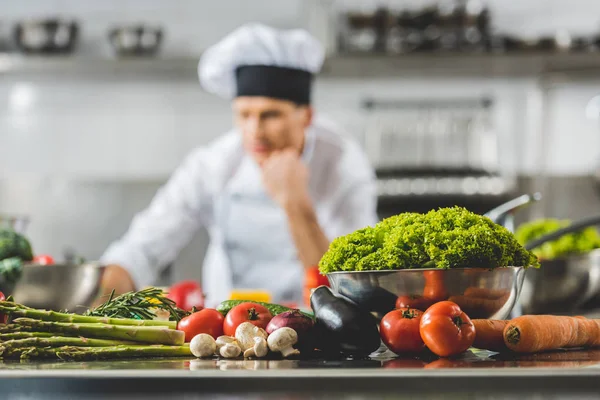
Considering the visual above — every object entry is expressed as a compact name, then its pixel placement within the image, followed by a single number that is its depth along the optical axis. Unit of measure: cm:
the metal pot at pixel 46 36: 452
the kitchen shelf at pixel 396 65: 443
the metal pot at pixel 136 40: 449
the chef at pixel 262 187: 340
